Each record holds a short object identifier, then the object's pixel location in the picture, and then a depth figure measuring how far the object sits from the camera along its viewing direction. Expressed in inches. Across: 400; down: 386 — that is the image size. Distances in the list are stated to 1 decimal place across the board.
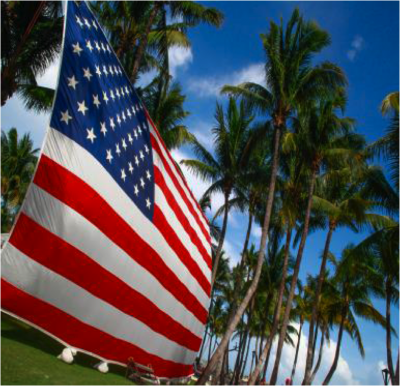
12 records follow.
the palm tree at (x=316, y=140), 654.5
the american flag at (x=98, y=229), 223.3
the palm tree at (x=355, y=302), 959.8
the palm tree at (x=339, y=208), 683.4
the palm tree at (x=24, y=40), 398.6
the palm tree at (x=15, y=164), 1308.2
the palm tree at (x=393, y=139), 504.2
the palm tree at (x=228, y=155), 711.7
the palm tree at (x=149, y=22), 558.9
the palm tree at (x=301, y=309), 1433.6
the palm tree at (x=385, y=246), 523.2
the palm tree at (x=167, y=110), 674.2
